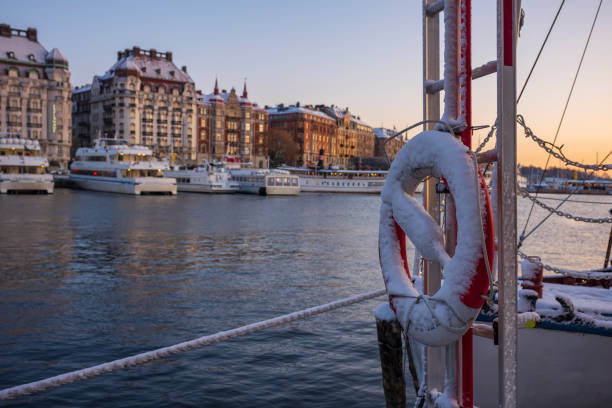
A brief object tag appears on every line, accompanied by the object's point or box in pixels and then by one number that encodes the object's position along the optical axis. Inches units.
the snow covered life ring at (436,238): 128.3
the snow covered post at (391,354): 155.3
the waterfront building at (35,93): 3211.1
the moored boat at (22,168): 2266.2
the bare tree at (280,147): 4443.9
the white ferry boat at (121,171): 2432.3
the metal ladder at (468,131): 132.3
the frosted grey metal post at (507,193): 132.0
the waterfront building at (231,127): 4013.3
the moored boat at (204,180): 2758.4
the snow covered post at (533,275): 199.3
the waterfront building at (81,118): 4008.4
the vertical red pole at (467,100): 146.6
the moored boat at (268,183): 2800.2
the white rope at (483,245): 125.3
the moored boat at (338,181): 3378.4
